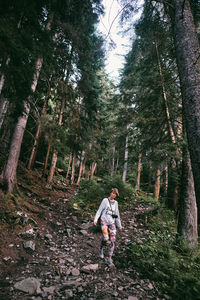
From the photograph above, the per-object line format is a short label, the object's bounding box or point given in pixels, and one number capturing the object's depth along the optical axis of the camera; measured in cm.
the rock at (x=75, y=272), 351
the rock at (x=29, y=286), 278
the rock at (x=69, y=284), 297
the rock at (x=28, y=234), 455
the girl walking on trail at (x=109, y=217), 453
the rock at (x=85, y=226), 650
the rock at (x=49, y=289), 280
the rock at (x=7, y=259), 349
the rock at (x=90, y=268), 370
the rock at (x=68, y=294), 274
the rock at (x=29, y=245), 415
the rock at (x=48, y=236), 504
